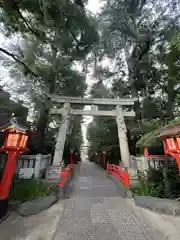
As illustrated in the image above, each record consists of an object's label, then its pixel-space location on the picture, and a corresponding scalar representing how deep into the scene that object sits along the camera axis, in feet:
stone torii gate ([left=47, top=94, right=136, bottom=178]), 29.09
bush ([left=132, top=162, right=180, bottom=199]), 15.10
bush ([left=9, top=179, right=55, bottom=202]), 14.66
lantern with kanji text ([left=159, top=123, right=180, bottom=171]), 10.69
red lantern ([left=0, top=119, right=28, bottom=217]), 12.03
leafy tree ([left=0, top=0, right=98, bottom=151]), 14.85
